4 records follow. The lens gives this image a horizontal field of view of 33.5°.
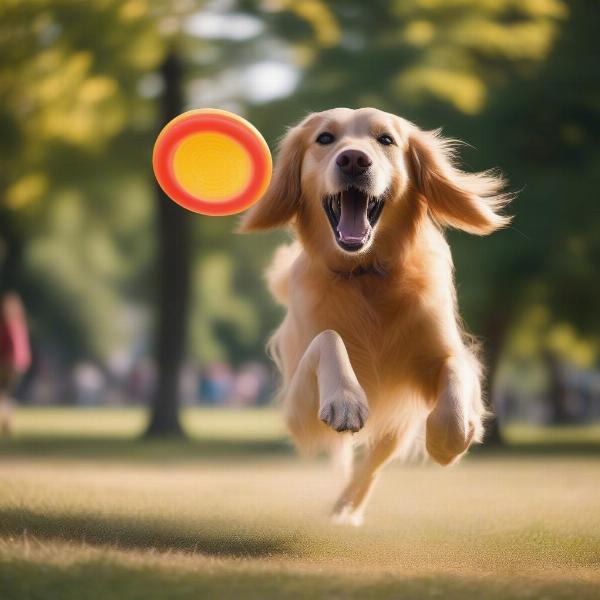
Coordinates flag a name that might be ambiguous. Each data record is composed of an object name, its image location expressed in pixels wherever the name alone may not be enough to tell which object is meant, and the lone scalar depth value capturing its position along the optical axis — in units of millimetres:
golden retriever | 4500
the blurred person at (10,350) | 13609
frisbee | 5395
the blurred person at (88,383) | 39812
